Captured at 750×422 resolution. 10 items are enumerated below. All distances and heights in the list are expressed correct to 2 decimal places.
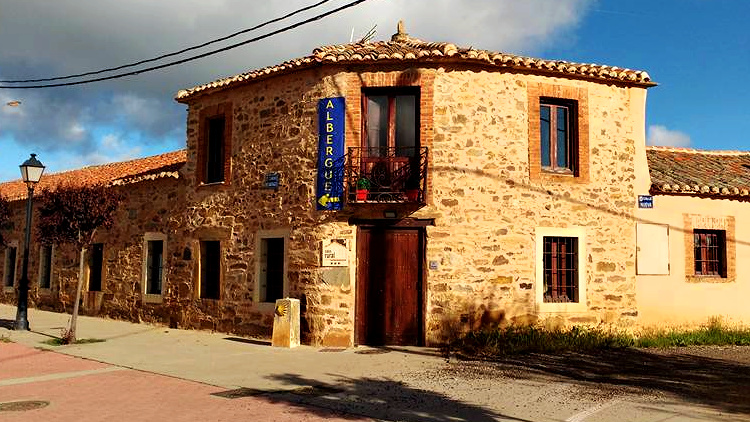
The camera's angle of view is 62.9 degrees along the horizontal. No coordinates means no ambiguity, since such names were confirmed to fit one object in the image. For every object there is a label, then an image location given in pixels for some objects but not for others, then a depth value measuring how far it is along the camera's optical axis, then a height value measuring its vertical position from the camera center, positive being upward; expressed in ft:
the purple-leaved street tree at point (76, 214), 38.58 +2.29
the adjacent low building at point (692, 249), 41.47 +0.64
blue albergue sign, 37.83 +6.01
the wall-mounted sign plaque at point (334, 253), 37.40 +0.05
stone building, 37.29 +3.89
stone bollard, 36.58 -4.23
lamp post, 44.14 +1.97
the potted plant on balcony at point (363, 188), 36.81 +3.97
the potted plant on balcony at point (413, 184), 36.58 +4.25
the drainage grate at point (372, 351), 34.76 -5.59
